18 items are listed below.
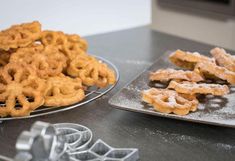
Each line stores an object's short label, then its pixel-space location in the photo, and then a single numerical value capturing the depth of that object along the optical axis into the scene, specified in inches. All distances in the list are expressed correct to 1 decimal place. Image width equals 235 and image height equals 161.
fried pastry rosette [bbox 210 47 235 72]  43.4
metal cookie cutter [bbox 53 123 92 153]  30.2
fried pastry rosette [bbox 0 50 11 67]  43.1
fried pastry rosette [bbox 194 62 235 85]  40.7
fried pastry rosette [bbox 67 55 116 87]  42.1
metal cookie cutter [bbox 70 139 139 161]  29.1
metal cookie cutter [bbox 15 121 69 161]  23.8
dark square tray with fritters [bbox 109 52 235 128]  34.3
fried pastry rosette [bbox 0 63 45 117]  36.4
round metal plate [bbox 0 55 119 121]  37.4
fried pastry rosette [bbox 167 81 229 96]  37.3
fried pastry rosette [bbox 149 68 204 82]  40.6
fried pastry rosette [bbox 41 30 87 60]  45.1
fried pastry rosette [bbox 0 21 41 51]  42.3
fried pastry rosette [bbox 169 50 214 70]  44.3
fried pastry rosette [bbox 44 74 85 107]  38.1
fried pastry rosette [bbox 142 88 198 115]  34.7
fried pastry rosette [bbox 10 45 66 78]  40.7
